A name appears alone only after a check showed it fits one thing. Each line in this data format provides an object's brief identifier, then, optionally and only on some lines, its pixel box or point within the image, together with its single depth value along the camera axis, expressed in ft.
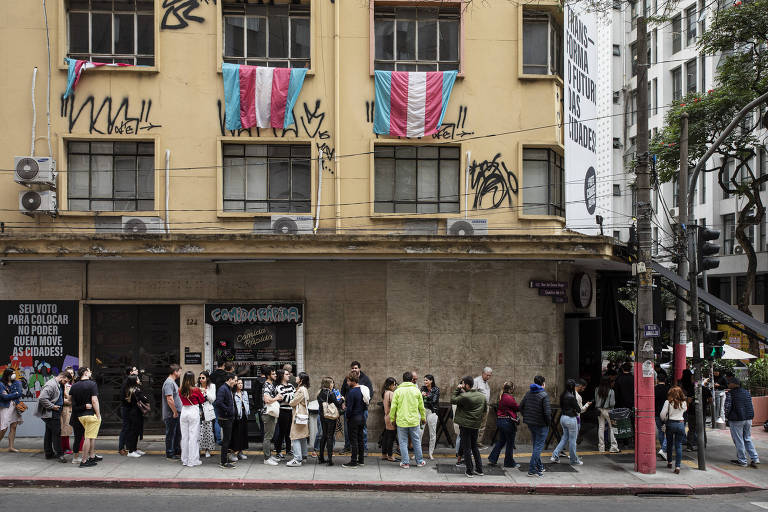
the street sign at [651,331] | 43.27
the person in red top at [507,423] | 43.86
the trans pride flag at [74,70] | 52.06
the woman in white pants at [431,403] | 48.44
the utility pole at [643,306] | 43.83
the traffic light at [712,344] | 51.71
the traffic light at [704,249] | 48.55
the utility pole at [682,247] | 52.65
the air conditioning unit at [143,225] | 52.29
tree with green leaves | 76.18
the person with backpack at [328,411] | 44.14
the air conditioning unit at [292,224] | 52.31
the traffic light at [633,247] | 44.79
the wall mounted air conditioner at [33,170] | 49.93
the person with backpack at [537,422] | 43.21
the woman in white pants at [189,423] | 43.29
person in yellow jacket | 43.80
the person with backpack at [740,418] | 47.19
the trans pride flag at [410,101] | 53.52
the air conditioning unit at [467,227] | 53.36
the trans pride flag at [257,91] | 53.06
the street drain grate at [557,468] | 44.80
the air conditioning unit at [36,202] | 50.88
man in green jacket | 42.60
